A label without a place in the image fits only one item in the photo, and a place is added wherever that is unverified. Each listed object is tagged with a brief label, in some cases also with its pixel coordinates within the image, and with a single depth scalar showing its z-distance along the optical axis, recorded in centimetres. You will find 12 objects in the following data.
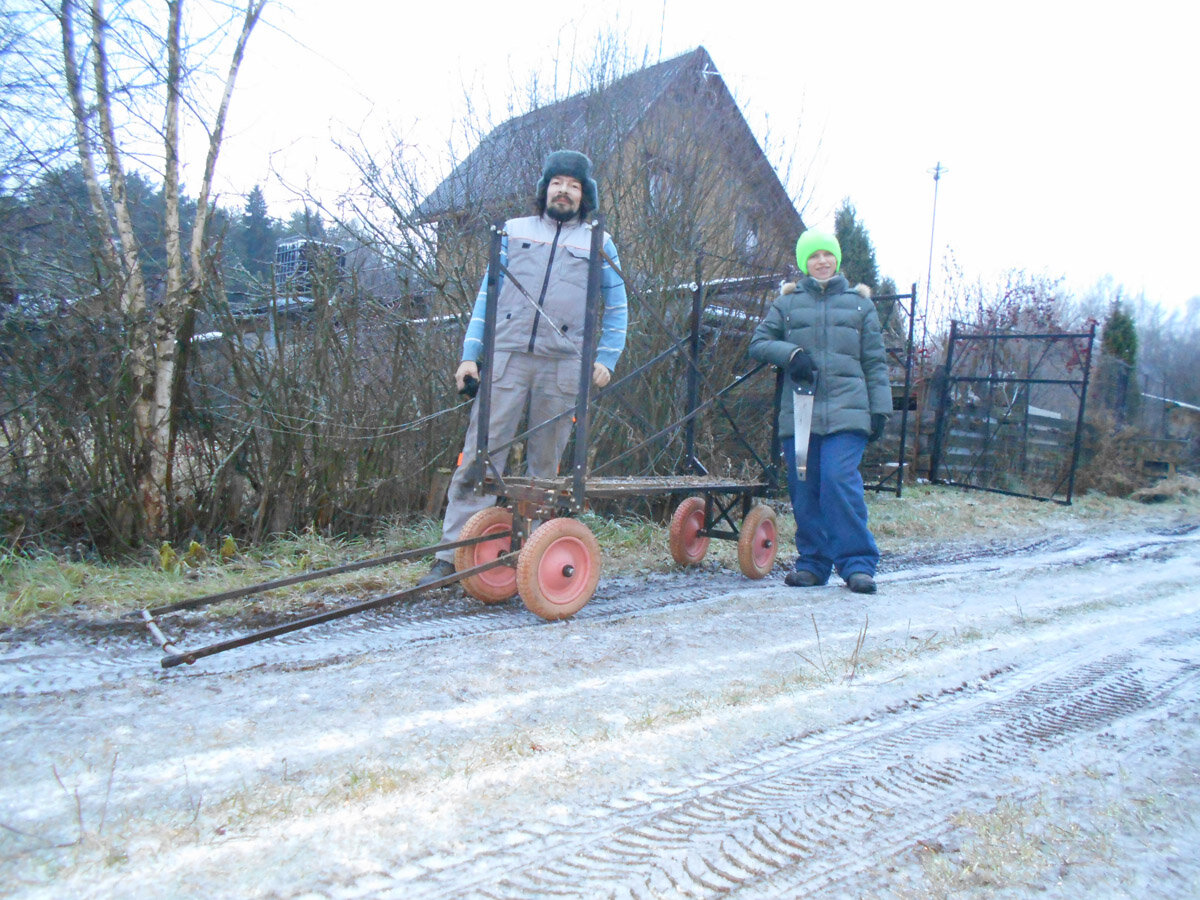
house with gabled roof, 594
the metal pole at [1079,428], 984
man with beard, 393
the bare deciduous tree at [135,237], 439
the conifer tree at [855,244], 1716
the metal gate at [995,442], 1121
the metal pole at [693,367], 480
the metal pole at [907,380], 884
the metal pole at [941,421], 1077
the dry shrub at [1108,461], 1205
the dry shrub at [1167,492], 1148
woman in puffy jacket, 445
